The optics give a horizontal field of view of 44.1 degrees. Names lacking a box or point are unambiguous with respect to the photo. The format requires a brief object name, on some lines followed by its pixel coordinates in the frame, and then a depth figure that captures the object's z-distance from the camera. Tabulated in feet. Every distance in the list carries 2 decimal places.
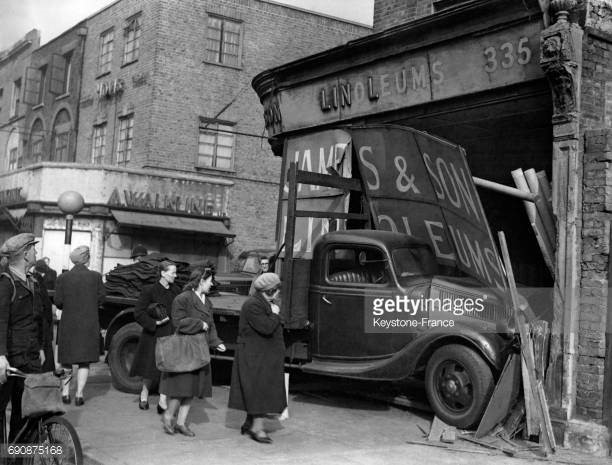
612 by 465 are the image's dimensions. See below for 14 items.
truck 25.73
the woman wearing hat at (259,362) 23.12
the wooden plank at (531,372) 23.18
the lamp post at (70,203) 64.39
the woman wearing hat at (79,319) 27.12
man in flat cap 17.49
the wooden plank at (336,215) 30.71
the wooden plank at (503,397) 24.09
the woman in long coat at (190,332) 23.44
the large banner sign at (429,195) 30.60
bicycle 16.05
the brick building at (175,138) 77.51
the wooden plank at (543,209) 26.97
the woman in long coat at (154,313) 27.45
